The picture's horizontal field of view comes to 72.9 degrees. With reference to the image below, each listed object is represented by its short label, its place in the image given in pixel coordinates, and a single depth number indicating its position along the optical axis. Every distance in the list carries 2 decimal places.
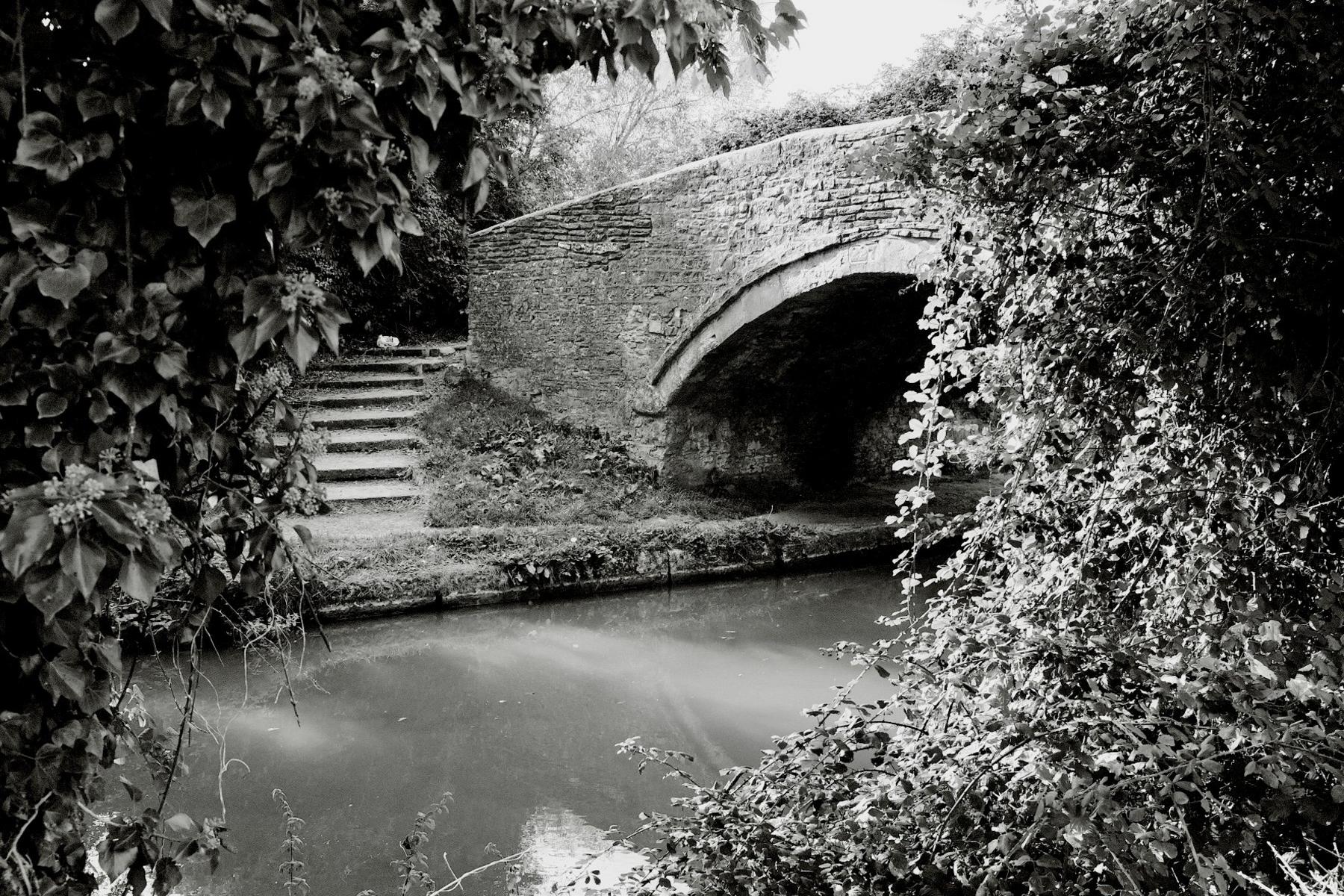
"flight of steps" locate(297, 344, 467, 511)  7.71
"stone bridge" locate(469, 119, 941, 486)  6.79
